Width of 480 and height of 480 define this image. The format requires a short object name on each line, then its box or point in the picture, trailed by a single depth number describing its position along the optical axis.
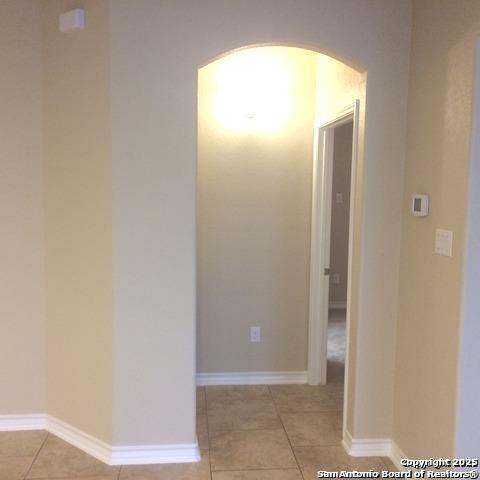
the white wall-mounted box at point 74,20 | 2.68
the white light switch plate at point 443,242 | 2.27
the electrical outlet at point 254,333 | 3.96
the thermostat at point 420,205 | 2.48
